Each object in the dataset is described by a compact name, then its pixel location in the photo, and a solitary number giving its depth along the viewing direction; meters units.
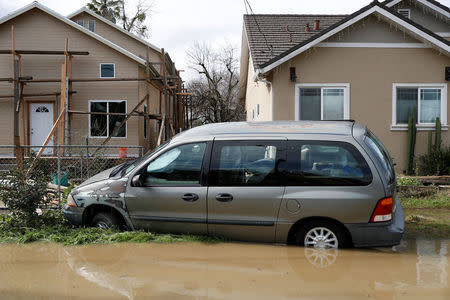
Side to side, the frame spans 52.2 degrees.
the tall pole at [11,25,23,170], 16.39
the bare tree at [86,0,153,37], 36.60
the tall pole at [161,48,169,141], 17.86
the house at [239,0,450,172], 13.13
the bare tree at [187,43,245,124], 35.03
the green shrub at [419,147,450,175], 12.41
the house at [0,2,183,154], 17.50
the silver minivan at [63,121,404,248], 5.68
